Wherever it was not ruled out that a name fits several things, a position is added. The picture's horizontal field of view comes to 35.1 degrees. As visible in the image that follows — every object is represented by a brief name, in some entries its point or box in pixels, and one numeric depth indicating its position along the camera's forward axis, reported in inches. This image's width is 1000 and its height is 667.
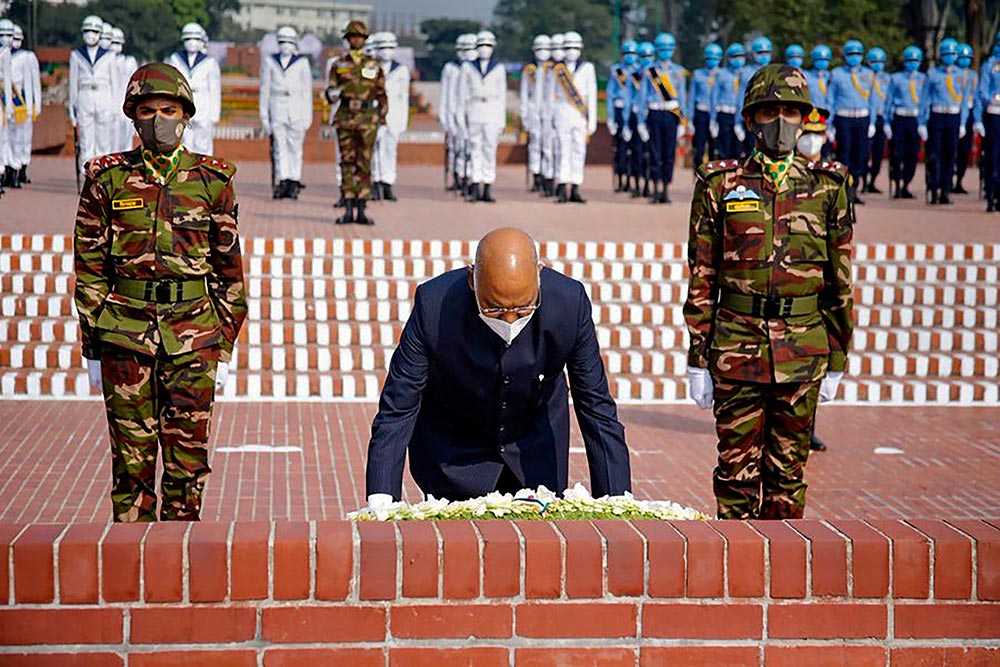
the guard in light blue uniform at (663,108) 748.0
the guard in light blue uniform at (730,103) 780.5
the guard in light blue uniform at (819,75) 761.0
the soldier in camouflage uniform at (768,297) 223.9
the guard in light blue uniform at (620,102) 802.8
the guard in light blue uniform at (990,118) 709.3
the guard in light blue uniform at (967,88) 760.3
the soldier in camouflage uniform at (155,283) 217.6
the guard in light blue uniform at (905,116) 784.3
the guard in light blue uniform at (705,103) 797.2
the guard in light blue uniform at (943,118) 758.5
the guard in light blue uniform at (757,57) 768.3
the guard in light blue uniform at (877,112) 791.7
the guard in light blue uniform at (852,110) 777.6
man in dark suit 167.8
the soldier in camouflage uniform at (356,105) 601.0
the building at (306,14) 4429.1
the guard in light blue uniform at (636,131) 776.3
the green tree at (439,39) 3427.7
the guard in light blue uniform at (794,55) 824.6
